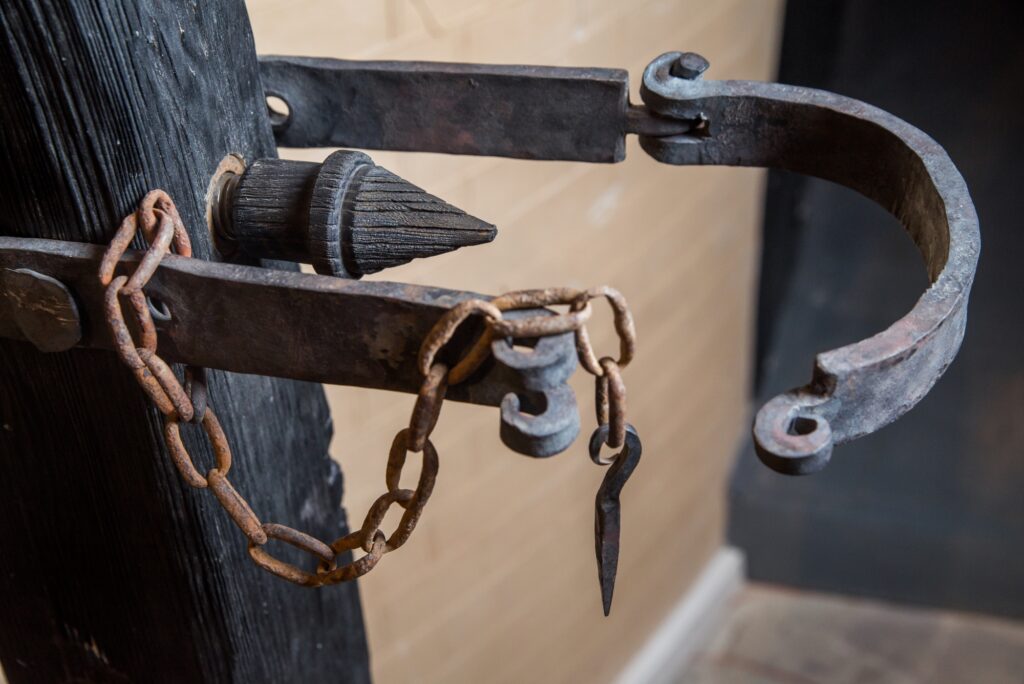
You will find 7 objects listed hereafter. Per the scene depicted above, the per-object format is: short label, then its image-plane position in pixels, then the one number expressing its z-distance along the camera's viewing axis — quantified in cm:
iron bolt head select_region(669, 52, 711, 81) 61
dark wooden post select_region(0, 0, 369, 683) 51
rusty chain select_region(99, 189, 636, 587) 45
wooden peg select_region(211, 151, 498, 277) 55
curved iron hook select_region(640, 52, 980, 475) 44
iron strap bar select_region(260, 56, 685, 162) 63
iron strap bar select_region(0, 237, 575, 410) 48
